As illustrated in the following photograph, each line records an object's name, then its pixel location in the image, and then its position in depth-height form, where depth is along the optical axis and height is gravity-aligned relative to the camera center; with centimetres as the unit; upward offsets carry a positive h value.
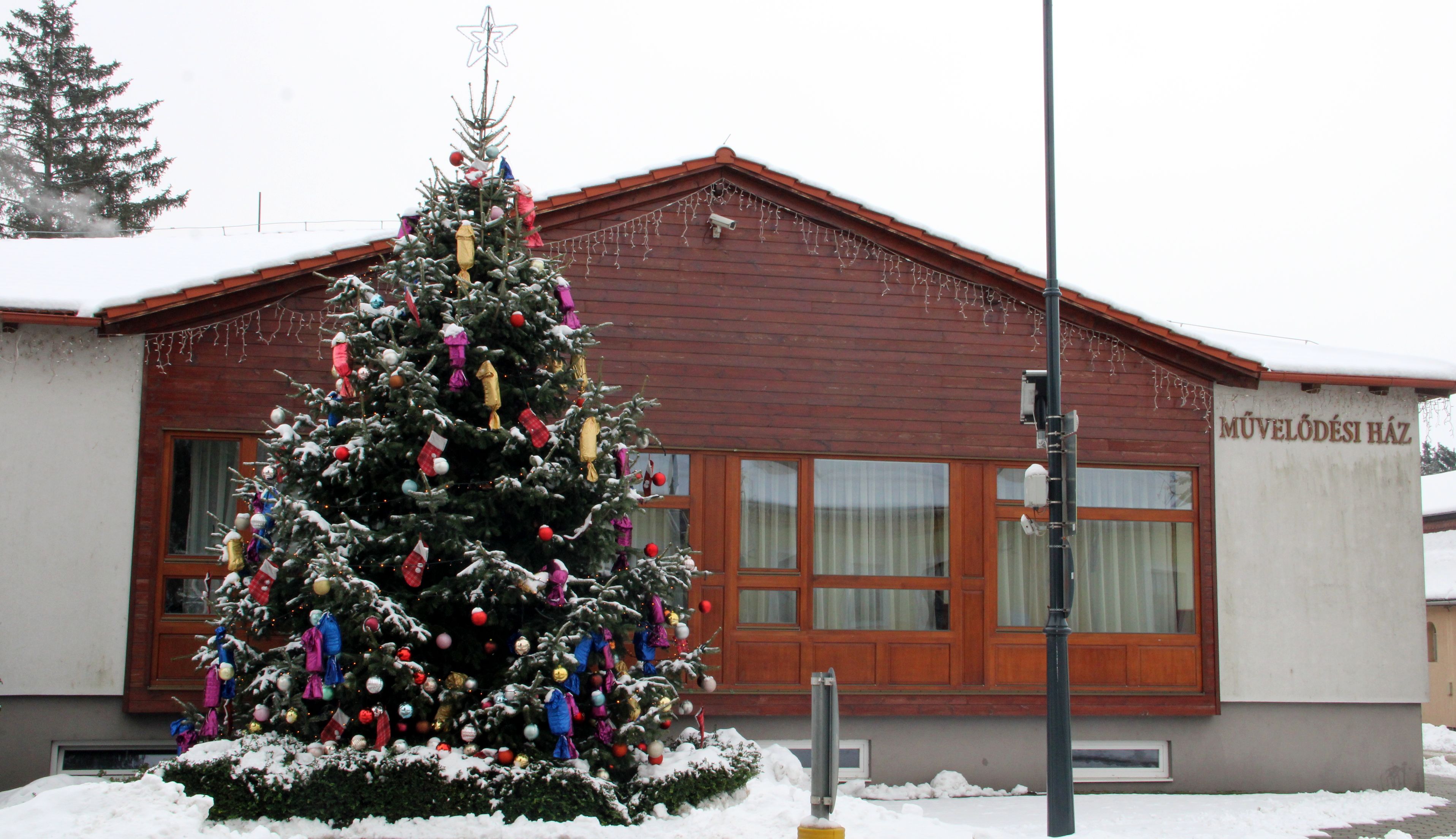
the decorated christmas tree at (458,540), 843 +0
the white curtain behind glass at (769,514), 1226 +31
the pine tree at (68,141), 3641 +1238
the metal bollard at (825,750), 640 -111
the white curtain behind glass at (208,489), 1148 +46
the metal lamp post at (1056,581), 947 -27
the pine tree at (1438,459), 7025 +575
